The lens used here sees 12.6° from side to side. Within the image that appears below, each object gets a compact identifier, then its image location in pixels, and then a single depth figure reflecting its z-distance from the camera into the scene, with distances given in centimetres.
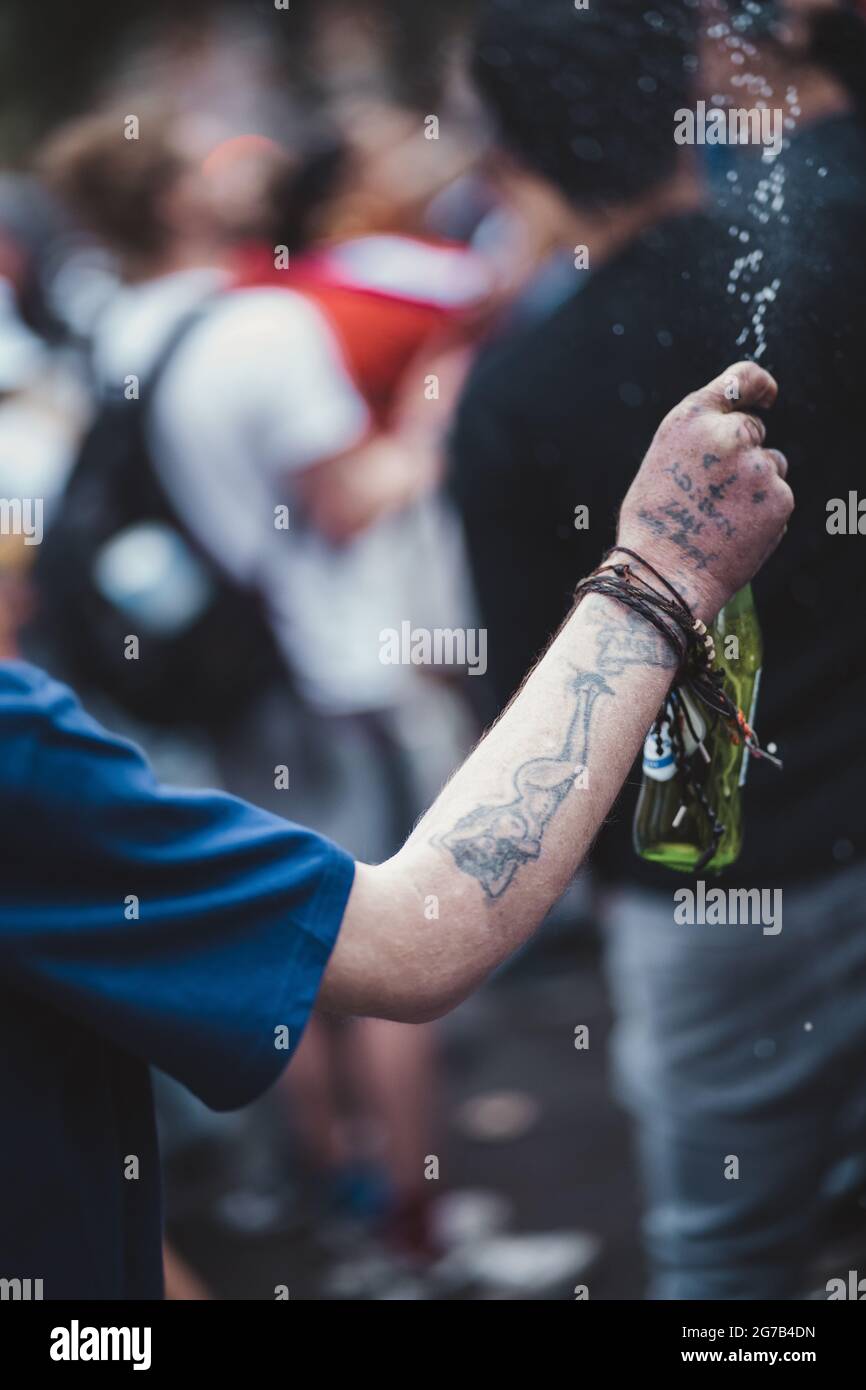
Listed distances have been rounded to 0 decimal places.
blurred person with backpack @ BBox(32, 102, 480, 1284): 372
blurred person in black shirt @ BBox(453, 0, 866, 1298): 215
